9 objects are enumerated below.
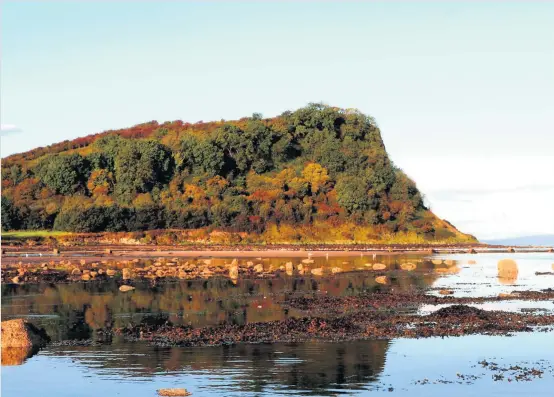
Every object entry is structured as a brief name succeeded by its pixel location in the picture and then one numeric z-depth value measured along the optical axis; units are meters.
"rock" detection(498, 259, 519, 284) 54.44
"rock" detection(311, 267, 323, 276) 57.09
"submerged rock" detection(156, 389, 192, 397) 19.69
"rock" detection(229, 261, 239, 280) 54.69
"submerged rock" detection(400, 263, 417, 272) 62.05
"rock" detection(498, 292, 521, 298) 40.44
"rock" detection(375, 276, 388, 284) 49.51
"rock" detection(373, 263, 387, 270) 62.56
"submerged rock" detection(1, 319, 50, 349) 26.57
